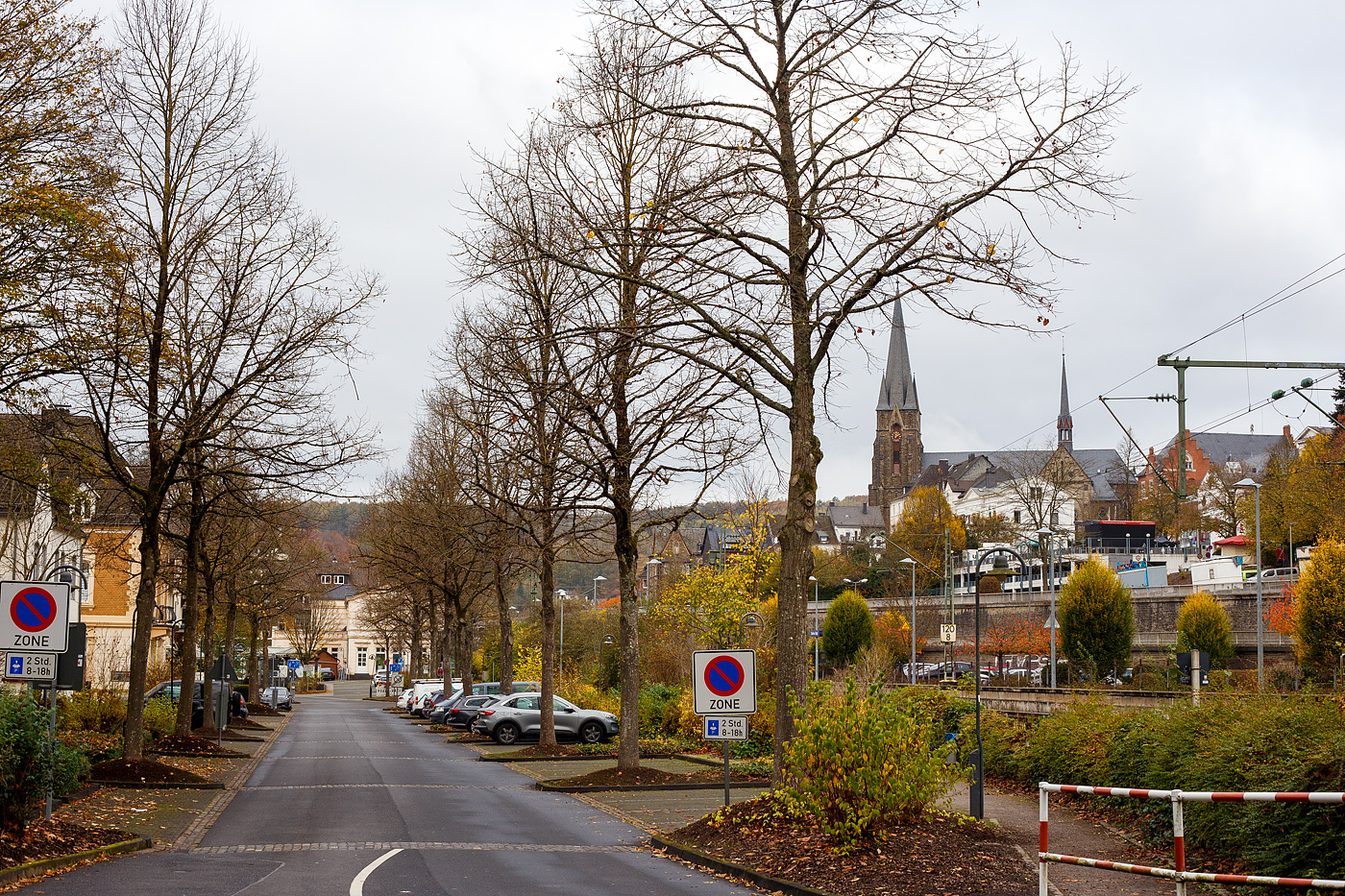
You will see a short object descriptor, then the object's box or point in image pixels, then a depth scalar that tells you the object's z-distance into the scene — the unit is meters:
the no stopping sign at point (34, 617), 13.61
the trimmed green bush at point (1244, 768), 9.32
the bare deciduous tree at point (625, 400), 18.31
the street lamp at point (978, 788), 15.16
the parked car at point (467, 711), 42.56
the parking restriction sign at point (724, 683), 15.38
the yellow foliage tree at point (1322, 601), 36.91
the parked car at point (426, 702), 54.09
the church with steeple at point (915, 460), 149.62
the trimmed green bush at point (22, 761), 11.81
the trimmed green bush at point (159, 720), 27.61
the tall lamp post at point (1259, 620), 34.59
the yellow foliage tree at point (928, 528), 102.69
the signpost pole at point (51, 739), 12.91
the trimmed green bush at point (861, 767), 11.82
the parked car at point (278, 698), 60.92
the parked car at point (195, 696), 35.03
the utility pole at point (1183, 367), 24.31
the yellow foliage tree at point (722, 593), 38.31
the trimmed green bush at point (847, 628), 61.40
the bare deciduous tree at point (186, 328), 20.08
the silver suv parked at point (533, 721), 33.38
